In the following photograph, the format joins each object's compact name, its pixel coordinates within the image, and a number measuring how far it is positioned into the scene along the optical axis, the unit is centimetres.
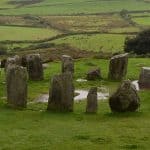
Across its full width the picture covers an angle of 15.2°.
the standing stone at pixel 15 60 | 4829
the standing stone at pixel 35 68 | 4856
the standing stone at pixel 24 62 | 5005
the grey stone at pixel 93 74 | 4888
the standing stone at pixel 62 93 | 3366
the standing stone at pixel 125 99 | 3309
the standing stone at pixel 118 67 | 4884
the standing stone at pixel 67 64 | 4941
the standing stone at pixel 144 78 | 4544
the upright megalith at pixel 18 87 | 3481
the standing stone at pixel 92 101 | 3356
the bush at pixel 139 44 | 7450
